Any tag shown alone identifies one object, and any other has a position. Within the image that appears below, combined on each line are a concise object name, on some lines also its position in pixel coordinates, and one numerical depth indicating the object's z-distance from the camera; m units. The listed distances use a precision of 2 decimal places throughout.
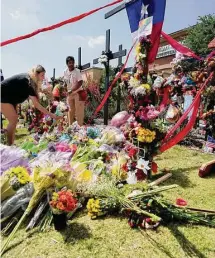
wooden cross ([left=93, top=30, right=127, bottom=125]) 5.89
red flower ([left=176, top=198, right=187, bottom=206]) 1.80
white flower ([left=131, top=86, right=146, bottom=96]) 2.51
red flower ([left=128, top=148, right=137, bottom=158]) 2.64
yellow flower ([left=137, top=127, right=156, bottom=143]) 2.52
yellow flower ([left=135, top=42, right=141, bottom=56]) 2.60
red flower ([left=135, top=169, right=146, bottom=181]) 2.54
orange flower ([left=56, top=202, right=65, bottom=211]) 1.63
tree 11.19
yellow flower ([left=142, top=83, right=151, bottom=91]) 2.52
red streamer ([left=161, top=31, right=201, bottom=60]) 3.09
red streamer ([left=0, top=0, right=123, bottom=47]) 2.44
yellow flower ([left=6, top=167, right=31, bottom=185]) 1.86
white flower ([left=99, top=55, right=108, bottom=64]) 5.94
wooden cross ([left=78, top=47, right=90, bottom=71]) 6.88
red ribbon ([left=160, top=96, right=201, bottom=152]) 2.69
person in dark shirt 2.96
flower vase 1.71
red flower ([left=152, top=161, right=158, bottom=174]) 2.60
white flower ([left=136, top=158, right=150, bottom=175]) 2.50
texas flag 2.62
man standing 4.37
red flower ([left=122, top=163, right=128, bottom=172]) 2.55
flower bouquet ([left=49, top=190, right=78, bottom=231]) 1.64
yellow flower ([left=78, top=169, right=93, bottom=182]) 2.03
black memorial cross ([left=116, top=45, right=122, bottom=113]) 7.21
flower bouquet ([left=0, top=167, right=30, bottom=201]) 1.82
